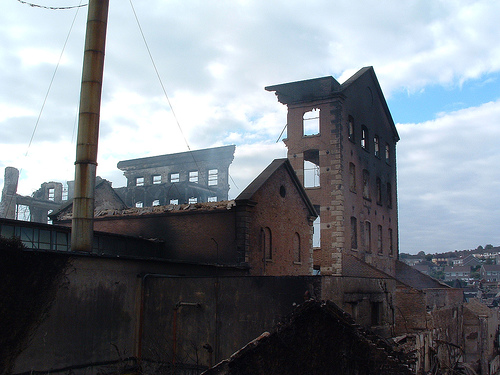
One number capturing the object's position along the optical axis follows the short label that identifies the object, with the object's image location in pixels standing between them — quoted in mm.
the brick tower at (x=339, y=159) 26344
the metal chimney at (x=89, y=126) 16828
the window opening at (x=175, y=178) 41912
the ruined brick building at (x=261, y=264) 13750
